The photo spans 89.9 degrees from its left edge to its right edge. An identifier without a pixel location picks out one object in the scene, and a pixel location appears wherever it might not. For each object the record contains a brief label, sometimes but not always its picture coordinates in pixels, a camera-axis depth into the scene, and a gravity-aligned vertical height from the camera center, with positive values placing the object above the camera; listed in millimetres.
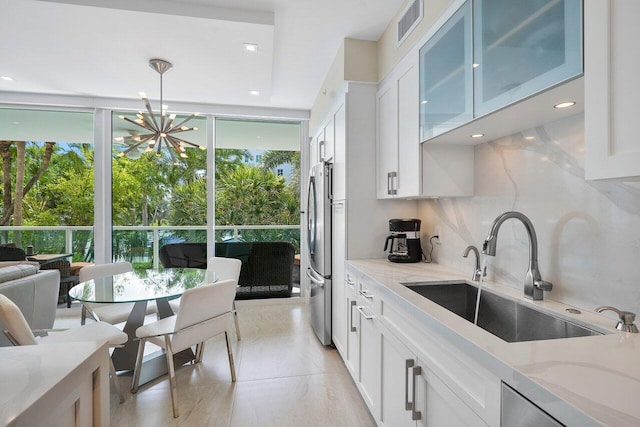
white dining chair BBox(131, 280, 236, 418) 2025 -758
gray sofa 2459 -628
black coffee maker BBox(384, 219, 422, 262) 2379 -181
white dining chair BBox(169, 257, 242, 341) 3148 -559
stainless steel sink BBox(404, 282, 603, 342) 1246 -451
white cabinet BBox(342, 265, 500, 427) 951 -611
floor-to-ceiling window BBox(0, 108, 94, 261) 4211 +356
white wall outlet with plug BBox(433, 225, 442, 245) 2336 -132
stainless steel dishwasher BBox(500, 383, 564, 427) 694 -454
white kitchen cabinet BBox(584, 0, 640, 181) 774 +327
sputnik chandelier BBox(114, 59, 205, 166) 2916 +840
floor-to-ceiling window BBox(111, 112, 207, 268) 4270 +256
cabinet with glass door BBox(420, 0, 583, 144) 1017 +594
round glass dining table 2289 -579
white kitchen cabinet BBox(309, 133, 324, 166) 3554 +821
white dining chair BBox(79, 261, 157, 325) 2621 -801
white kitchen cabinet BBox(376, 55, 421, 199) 2012 +574
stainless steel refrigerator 2895 -322
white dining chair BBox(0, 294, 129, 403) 1643 -789
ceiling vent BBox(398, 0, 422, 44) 2004 +1297
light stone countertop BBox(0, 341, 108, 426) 529 -310
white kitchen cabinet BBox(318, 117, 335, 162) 2997 +718
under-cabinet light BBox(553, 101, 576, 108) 1195 +424
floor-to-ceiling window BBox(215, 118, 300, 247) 4520 +505
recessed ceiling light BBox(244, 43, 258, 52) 2613 +1394
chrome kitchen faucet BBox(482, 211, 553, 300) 1395 -163
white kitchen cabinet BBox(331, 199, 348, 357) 2555 -542
